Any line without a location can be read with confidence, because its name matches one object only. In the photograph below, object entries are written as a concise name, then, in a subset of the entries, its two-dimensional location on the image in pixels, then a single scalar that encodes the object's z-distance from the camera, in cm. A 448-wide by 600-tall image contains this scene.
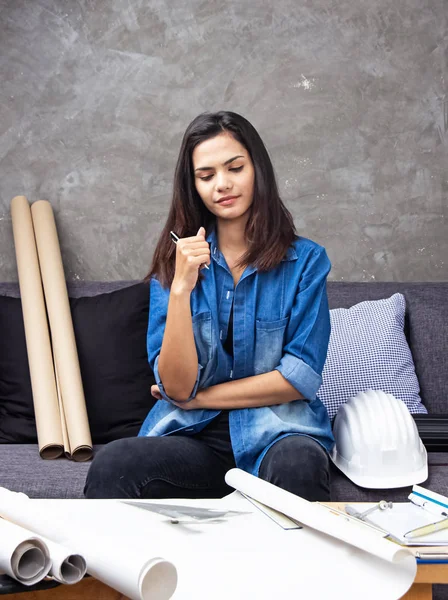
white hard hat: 182
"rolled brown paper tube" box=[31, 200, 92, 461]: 225
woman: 173
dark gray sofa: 190
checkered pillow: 237
